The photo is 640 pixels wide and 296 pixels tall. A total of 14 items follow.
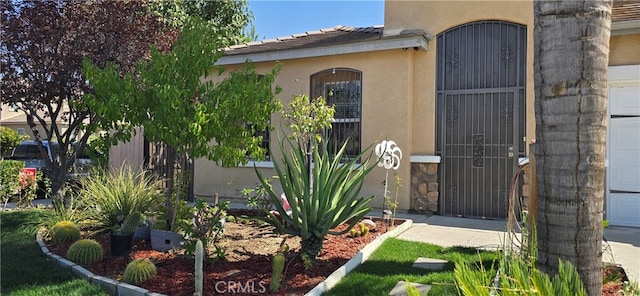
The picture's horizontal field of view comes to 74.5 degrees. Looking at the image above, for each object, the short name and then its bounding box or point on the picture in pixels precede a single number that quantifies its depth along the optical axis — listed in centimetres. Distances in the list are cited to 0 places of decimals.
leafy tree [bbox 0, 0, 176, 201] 774
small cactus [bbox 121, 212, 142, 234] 539
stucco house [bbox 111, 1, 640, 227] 744
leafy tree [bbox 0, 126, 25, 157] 2062
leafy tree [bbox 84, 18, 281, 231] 510
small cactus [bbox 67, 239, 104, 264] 504
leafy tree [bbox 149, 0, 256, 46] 2135
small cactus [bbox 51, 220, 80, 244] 595
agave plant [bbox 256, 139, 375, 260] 479
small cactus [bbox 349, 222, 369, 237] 627
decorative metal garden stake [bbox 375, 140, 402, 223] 713
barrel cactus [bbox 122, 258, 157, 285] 430
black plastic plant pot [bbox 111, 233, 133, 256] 524
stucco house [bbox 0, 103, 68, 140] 3212
